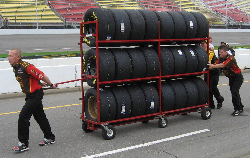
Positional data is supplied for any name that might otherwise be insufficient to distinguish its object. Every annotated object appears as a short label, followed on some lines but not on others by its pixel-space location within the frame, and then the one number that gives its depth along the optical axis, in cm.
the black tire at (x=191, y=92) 852
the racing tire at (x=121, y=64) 723
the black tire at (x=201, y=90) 874
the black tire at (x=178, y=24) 811
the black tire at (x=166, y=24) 789
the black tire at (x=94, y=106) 713
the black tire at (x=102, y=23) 696
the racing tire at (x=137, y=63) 745
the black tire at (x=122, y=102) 732
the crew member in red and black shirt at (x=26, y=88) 636
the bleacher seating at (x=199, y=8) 5634
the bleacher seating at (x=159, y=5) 5745
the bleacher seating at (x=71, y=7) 4698
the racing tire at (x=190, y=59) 844
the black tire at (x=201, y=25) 855
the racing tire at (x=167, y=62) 802
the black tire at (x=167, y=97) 808
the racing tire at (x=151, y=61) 770
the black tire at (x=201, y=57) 866
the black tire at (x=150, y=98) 779
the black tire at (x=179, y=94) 829
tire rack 707
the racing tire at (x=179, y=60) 820
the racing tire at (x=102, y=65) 705
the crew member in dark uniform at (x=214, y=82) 1006
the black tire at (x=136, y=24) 741
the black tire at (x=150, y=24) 765
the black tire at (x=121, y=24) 718
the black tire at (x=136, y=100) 755
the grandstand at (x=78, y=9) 4281
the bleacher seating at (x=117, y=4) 5390
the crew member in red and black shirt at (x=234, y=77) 902
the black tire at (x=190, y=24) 832
